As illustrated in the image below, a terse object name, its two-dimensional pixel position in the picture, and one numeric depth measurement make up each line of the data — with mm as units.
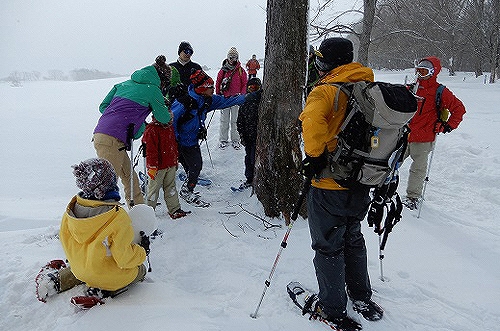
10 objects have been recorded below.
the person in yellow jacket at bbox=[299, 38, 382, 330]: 2600
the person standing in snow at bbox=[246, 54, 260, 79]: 12078
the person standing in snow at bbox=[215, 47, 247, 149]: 9156
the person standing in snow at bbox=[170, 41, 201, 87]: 7570
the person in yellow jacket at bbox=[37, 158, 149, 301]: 2854
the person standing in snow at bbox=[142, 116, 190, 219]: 4953
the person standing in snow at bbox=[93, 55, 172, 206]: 4613
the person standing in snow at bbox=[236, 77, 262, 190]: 6168
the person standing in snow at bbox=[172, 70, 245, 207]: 5480
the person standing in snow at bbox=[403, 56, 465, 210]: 5430
